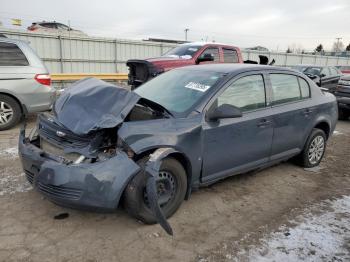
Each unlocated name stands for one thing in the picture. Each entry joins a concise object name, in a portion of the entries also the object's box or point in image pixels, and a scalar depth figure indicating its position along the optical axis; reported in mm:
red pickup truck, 8797
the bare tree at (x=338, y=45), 89219
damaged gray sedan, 3033
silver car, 6828
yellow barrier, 11643
